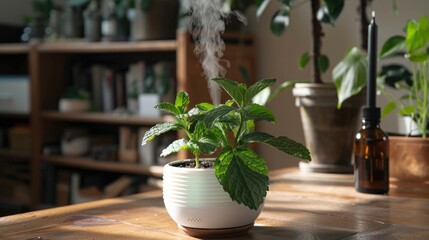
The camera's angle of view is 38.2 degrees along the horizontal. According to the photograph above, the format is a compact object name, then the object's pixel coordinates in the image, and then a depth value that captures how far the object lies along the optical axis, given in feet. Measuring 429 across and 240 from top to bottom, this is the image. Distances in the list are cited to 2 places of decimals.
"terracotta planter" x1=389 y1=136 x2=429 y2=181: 4.66
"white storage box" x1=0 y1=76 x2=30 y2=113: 10.90
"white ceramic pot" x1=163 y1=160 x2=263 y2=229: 2.84
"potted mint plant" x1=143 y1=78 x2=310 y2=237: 2.75
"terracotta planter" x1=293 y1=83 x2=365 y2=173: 5.31
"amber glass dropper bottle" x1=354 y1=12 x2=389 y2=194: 4.18
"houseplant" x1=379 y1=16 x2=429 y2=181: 4.63
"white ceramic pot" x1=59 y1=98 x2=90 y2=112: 10.37
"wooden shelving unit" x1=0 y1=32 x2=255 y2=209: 8.70
